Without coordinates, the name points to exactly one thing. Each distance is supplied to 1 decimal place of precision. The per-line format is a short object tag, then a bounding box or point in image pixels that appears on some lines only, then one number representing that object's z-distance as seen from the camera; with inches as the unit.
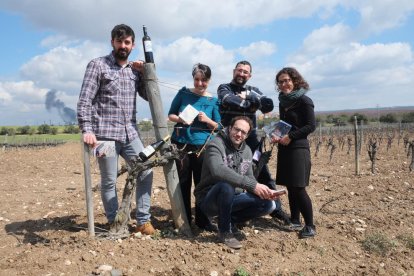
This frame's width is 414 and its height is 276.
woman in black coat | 164.9
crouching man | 150.5
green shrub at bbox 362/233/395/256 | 163.6
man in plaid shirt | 149.6
